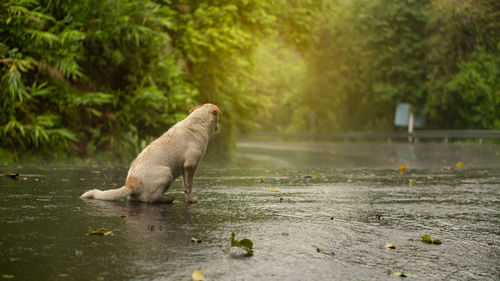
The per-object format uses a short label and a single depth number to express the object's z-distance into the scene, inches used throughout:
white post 1664.9
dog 242.7
